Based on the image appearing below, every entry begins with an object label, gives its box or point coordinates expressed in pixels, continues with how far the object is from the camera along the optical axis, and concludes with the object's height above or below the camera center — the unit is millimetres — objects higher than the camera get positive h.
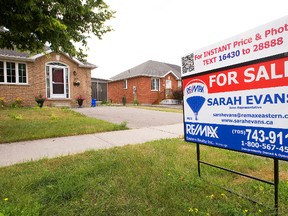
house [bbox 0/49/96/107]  13641 +2291
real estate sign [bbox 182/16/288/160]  1827 +133
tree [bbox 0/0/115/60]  4449 +2208
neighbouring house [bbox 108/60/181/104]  24750 +3063
